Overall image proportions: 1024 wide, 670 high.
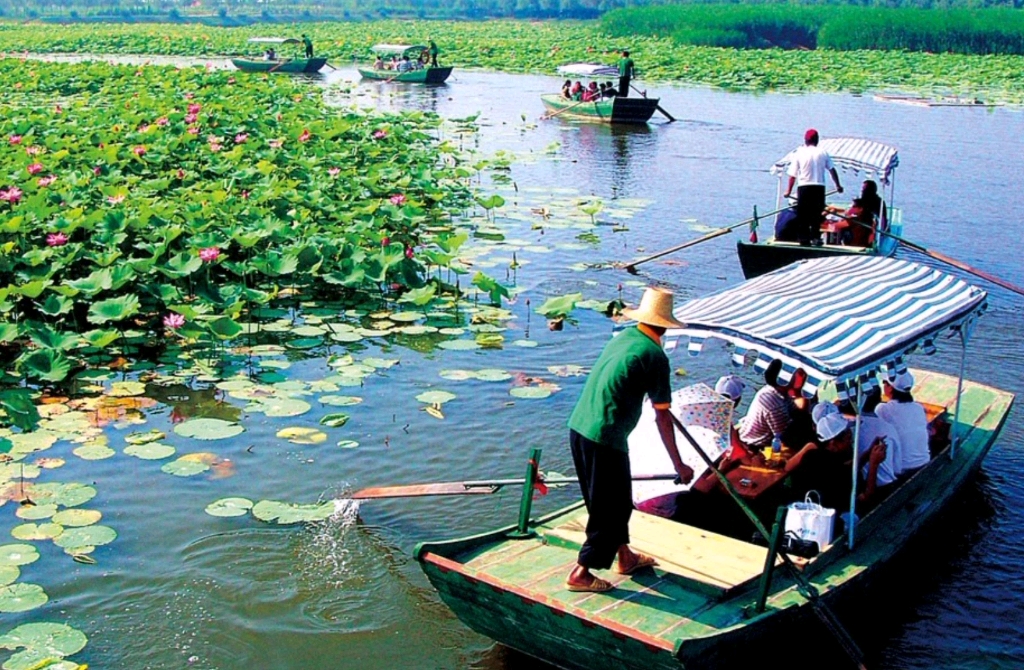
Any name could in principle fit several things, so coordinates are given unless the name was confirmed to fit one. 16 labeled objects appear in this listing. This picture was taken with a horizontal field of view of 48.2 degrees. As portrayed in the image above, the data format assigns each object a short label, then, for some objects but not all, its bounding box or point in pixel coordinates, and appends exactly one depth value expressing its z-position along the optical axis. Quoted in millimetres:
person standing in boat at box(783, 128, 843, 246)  12023
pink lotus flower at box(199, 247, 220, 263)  10094
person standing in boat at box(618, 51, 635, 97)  26969
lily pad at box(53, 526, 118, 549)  6539
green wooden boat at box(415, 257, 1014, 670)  4941
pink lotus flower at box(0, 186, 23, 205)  11289
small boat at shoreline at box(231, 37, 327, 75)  39562
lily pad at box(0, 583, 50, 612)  5863
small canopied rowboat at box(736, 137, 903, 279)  12023
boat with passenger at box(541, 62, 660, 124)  26375
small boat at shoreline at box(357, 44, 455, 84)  36469
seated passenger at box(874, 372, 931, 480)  6898
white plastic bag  5887
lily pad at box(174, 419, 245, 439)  7863
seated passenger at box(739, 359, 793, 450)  6789
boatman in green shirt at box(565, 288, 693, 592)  5113
